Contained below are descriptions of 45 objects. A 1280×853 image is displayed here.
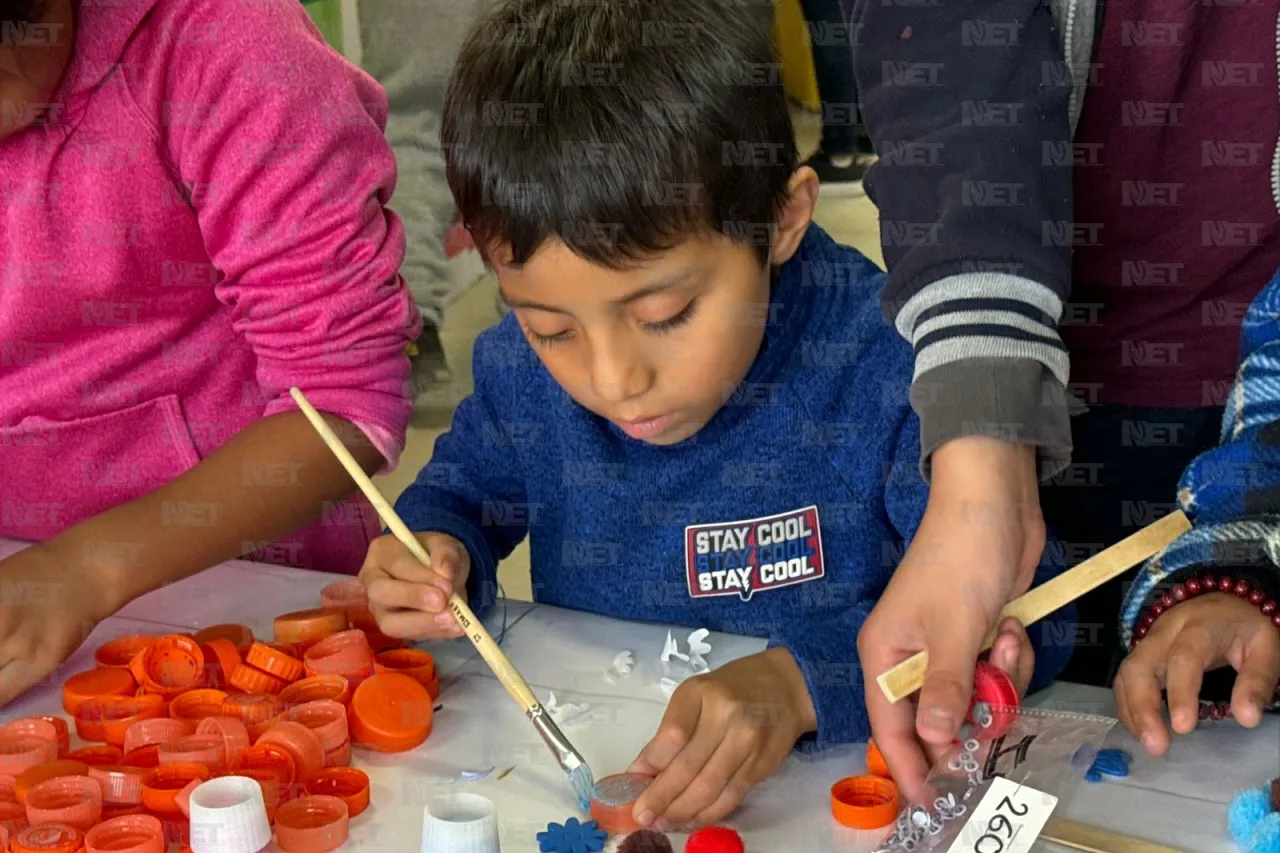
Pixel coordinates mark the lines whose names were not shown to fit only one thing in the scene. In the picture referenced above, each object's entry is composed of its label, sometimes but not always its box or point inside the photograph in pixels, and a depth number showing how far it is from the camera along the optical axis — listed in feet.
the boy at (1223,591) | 3.91
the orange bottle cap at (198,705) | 4.05
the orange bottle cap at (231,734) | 3.88
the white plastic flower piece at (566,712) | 4.06
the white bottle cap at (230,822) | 3.66
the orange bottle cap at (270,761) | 3.85
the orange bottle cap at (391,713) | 3.98
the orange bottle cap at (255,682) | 4.11
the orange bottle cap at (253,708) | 3.99
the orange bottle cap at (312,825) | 3.68
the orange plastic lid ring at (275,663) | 4.12
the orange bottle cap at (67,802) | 3.73
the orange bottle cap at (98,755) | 3.95
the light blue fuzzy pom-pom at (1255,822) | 3.57
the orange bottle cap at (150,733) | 3.95
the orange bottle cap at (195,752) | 3.85
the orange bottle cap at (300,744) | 3.87
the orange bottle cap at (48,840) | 3.67
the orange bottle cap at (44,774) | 3.82
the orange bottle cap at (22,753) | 3.90
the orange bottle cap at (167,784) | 3.76
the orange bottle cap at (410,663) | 4.14
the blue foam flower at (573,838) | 3.67
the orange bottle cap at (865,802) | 3.71
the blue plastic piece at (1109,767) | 3.80
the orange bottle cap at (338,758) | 3.92
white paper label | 3.60
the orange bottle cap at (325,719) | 3.91
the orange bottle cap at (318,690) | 4.07
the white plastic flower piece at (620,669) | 4.21
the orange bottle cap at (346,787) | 3.80
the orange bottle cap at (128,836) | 3.67
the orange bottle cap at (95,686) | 4.10
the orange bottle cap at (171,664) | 4.15
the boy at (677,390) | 4.05
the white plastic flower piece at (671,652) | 4.23
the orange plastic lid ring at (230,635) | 4.26
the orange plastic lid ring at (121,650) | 4.26
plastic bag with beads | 3.61
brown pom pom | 3.56
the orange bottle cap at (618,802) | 3.72
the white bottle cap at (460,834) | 3.61
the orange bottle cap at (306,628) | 4.27
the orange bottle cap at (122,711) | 4.00
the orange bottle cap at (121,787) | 3.80
